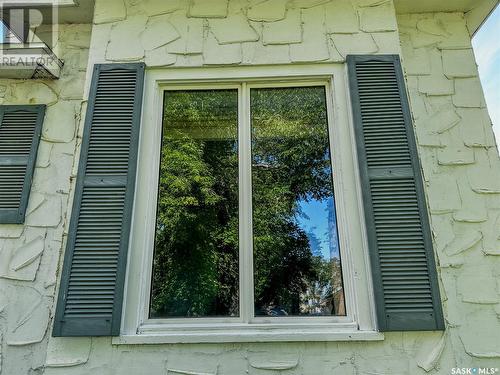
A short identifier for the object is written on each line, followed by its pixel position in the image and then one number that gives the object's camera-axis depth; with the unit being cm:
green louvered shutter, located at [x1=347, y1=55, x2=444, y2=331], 149
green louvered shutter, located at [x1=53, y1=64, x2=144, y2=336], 150
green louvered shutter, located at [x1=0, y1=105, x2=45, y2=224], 189
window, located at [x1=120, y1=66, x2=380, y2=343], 157
